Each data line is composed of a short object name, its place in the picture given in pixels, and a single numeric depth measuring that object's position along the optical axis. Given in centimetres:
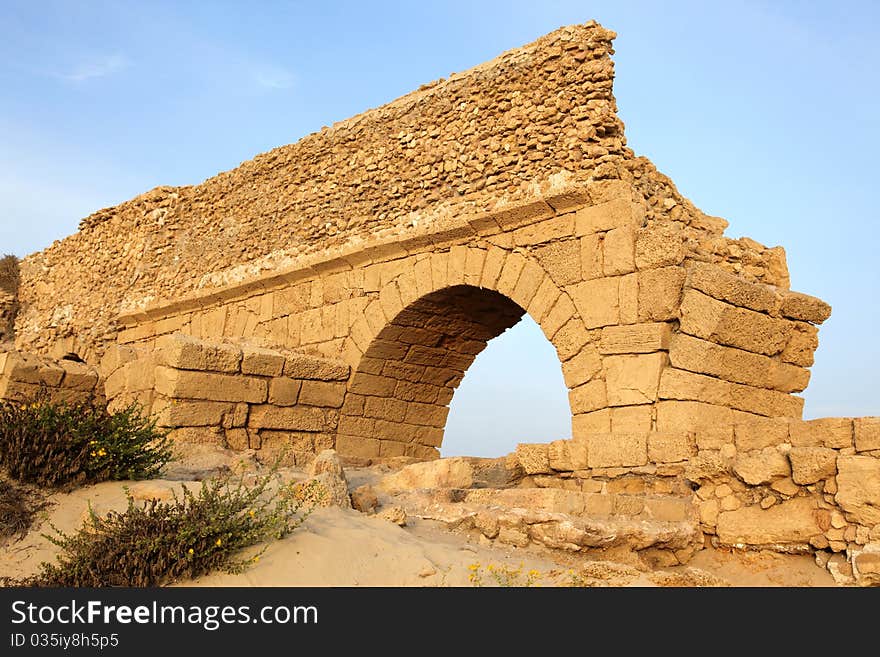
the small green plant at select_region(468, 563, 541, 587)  430
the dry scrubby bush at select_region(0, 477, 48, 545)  503
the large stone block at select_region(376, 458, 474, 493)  708
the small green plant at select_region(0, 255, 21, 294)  1750
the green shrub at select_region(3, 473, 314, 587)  424
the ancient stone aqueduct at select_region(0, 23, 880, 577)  595
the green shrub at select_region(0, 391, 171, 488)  562
